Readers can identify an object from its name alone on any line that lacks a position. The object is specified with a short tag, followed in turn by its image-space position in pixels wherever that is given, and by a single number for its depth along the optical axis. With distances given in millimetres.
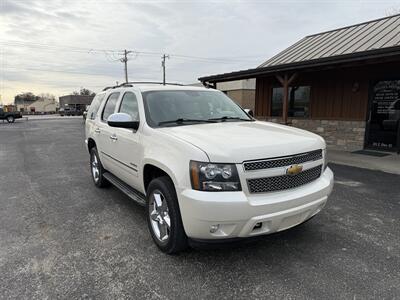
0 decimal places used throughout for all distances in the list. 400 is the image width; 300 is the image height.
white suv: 2525
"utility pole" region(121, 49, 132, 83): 46656
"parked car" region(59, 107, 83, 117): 57528
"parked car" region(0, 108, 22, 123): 31312
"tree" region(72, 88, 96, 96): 102531
